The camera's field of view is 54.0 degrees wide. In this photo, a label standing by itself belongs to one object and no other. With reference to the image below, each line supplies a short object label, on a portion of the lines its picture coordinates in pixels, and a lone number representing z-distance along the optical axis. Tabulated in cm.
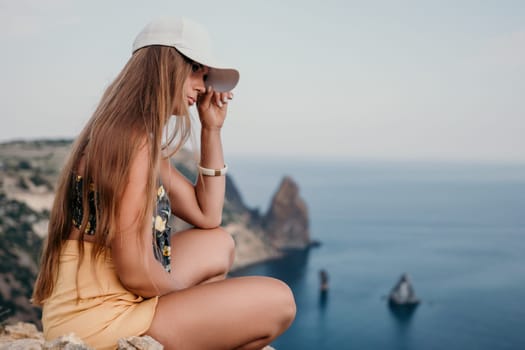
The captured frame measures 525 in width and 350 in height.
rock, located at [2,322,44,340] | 302
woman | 172
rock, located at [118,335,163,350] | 172
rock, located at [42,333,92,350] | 173
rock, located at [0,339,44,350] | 218
